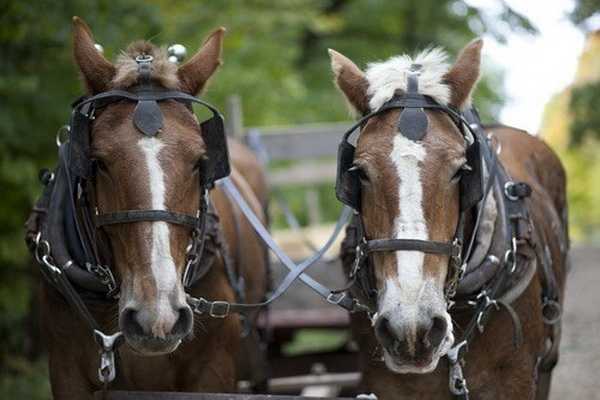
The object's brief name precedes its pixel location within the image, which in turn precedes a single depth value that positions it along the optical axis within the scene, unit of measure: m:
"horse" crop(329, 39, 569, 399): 7.96
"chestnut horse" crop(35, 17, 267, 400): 8.08
